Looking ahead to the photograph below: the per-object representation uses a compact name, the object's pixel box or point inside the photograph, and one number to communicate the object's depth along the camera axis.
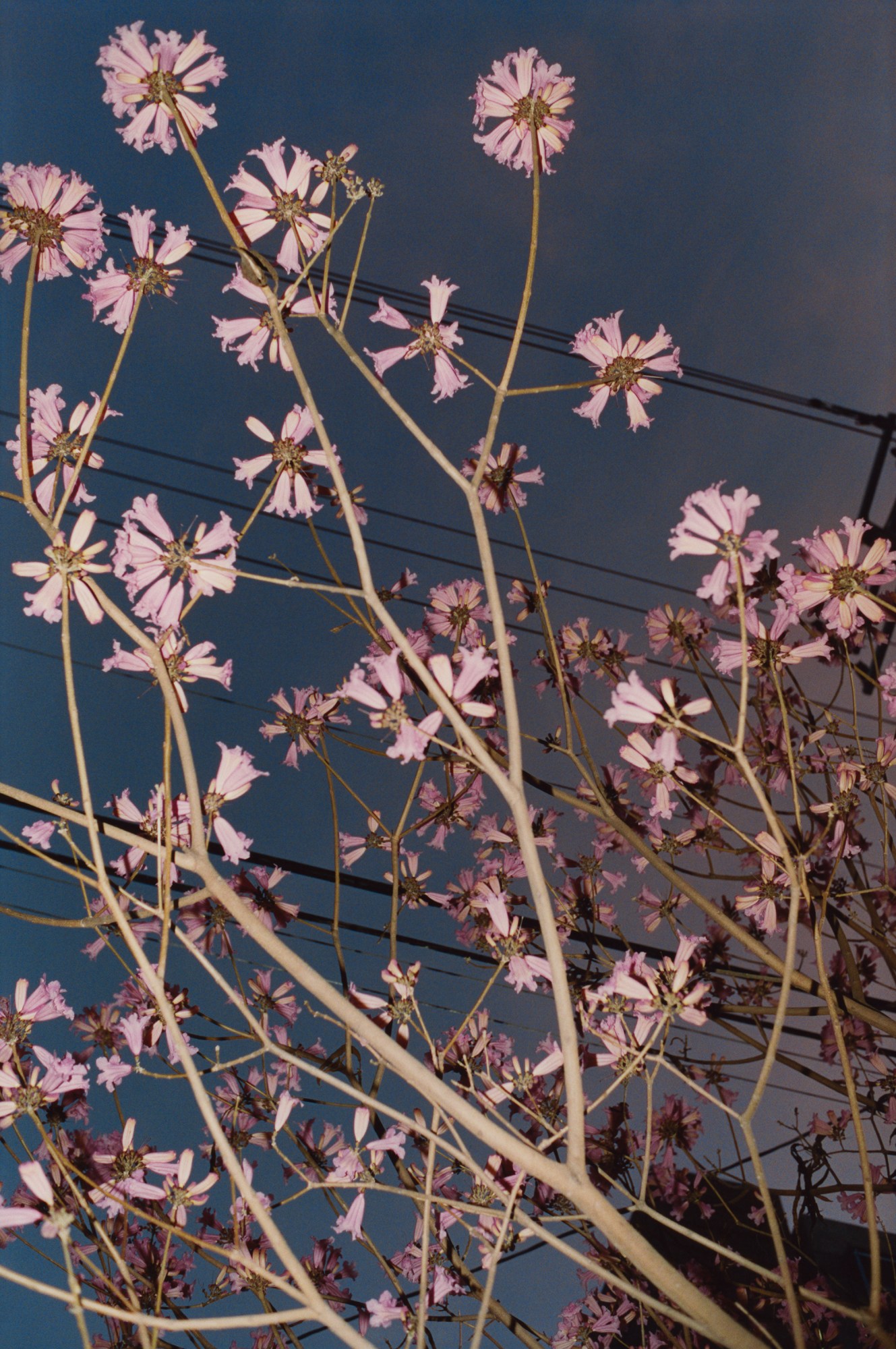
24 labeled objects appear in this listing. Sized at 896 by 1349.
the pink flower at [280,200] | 1.48
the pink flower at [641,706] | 1.29
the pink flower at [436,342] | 1.62
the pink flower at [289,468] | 1.79
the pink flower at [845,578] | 1.92
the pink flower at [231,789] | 1.59
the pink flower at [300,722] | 2.74
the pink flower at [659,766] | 1.34
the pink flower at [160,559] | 1.42
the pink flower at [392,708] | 1.29
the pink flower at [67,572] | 1.29
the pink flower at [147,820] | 1.37
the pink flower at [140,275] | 1.56
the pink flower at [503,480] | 2.25
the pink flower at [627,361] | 1.69
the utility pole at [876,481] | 4.60
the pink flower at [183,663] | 1.53
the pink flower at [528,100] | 1.53
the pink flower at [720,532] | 1.23
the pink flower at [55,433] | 1.52
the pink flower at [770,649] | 2.26
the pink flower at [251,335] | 1.65
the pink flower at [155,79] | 1.39
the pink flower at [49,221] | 1.45
